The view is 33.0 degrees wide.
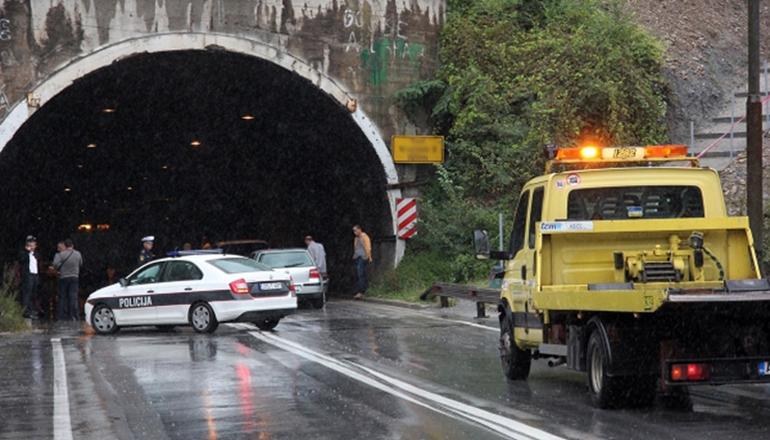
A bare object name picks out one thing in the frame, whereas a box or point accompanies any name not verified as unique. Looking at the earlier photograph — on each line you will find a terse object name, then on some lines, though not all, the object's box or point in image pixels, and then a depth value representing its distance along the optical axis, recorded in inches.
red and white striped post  1374.3
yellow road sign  1365.7
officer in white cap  1248.9
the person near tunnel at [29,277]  1143.0
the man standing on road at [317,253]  1382.9
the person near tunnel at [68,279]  1186.0
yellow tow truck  438.3
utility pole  693.3
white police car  917.2
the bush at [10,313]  1008.2
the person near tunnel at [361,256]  1375.5
